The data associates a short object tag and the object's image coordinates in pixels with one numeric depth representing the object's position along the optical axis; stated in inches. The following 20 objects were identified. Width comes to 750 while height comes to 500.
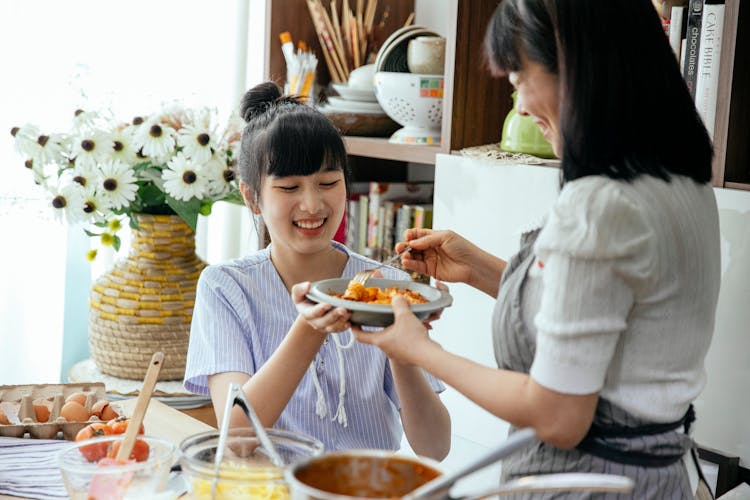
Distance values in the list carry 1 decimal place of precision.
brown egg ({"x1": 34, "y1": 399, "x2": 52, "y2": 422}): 59.3
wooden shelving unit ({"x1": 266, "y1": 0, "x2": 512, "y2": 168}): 81.9
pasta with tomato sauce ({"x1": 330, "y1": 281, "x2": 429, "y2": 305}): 49.6
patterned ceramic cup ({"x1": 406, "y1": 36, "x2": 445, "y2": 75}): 88.2
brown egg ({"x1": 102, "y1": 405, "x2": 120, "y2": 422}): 58.9
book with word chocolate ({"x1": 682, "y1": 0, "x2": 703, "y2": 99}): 65.4
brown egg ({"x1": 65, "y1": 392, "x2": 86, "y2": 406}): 60.2
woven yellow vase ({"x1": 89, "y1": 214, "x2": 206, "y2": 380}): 86.1
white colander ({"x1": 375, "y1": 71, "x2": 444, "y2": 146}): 87.4
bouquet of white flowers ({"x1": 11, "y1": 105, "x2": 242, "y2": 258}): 81.0
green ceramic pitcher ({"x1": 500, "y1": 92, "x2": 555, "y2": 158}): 75.5
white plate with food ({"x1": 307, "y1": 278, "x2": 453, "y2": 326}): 45.4
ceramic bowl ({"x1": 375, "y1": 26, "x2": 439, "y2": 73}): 91.0
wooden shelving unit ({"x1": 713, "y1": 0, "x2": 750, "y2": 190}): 62.2
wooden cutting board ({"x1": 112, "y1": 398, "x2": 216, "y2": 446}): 59.2
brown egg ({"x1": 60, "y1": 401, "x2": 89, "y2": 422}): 58.0
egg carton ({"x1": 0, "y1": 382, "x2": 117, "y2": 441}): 57.0
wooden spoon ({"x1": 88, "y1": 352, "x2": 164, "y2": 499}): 40.2
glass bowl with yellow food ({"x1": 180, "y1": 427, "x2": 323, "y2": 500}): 35.4
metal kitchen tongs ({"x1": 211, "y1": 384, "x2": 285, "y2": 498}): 38.1
